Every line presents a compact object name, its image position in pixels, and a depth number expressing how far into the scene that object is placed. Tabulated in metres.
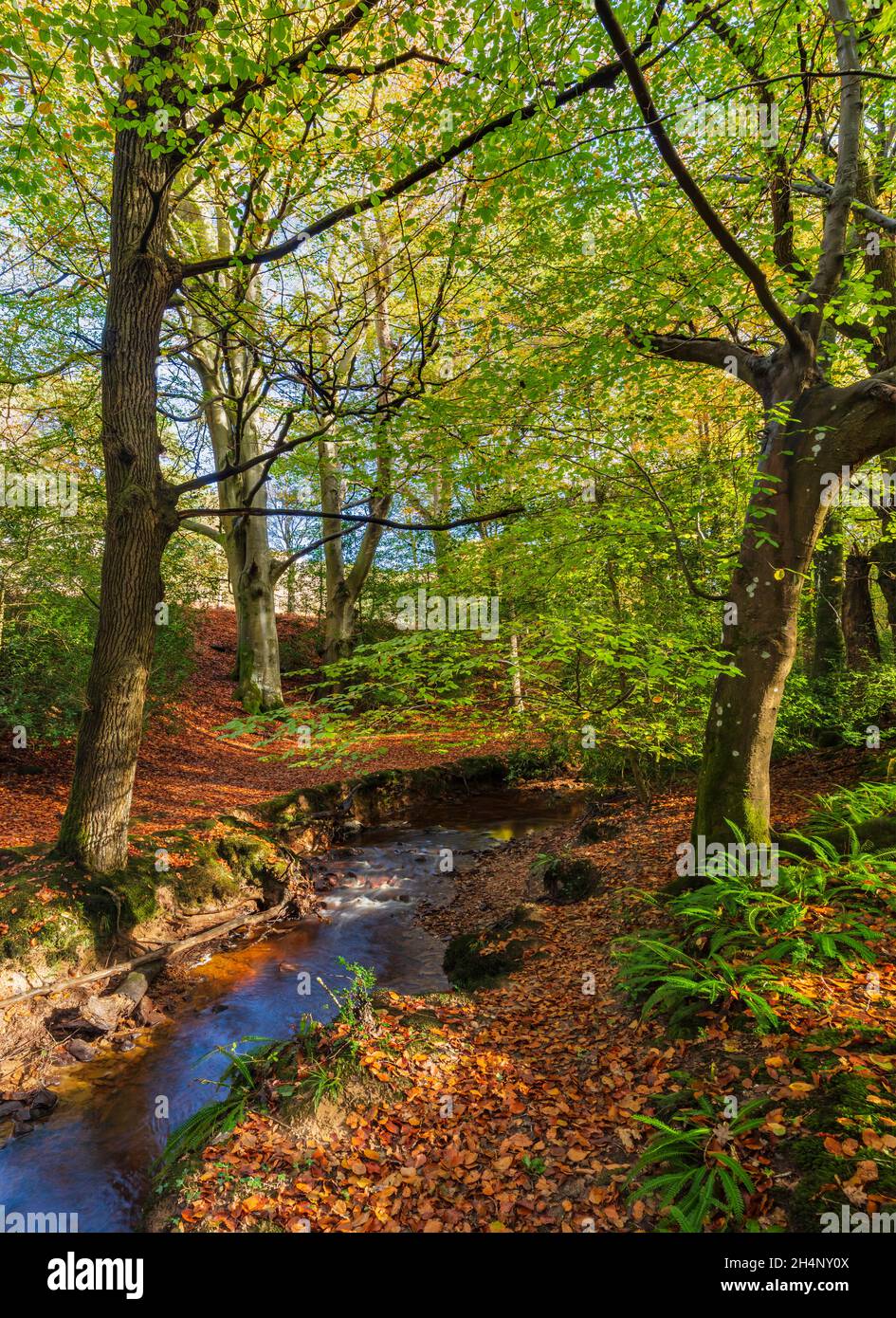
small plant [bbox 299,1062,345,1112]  3.81
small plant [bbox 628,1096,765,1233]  2.56
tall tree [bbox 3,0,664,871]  3.72
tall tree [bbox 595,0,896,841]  4.46
